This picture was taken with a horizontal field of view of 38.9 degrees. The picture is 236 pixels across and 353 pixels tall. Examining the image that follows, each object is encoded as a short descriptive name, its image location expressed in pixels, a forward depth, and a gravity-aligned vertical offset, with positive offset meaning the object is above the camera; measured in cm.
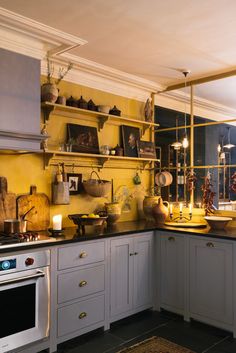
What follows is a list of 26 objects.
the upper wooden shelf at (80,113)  312 +66
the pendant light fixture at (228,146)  534 +50
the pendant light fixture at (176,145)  409 +40
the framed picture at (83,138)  336 +41
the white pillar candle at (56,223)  283 -39
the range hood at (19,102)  252 +59
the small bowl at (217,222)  322 -44
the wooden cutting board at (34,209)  295 -28
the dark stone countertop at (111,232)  240 -49
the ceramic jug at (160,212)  362 -38
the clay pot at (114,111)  366 +73
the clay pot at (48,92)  302 +77
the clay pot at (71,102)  328 +74
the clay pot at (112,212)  342 -35
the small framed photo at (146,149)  402 +34
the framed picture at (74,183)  335 -6
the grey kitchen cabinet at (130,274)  297 -90
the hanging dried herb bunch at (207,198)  357 -22
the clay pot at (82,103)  334 +74
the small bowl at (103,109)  352 +73
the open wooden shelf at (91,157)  310 +21
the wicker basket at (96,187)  332 -10
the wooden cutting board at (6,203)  280 -22
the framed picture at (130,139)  388 +46
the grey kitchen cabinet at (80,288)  257 -90
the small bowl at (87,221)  292 -38
